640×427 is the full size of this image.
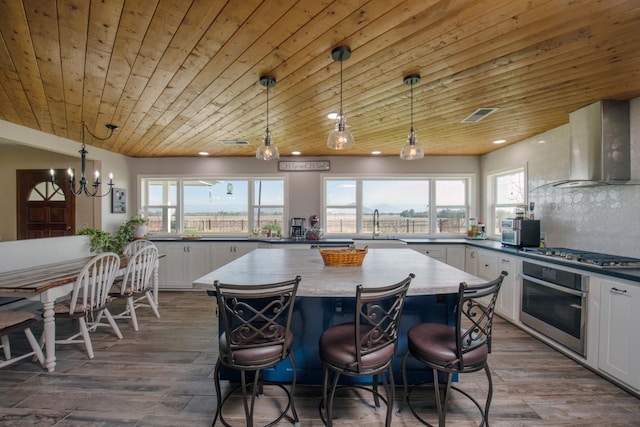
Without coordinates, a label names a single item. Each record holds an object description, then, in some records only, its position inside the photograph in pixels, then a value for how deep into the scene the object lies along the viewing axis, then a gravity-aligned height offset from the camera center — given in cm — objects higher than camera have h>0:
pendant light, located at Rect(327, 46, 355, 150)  212 +60
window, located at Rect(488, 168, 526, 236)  414 +30
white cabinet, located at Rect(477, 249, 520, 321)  318 -85
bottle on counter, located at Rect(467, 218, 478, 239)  472 -33
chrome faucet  516 -17
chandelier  302 +57
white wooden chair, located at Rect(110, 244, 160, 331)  306 -84
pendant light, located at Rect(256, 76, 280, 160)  256 +59
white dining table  220 -65
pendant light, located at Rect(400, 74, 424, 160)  241 +57
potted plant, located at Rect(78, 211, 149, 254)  400 -39
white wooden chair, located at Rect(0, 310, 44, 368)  213 -95
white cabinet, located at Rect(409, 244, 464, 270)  428 -69
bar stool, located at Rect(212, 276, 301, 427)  139 -76
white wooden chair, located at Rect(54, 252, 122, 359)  245 -84
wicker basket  223 -38
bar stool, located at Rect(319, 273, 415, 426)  140 -78
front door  448 +15
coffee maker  496 -33
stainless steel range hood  259 +68
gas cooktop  225 -44
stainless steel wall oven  236 -91
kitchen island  179 -66
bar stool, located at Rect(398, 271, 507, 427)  146 -79
